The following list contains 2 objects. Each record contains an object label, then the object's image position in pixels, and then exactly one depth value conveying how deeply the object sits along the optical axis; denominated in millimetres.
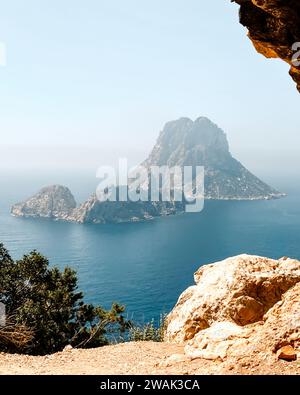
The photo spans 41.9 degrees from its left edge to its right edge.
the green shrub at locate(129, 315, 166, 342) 24828
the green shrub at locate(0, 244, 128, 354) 26938
